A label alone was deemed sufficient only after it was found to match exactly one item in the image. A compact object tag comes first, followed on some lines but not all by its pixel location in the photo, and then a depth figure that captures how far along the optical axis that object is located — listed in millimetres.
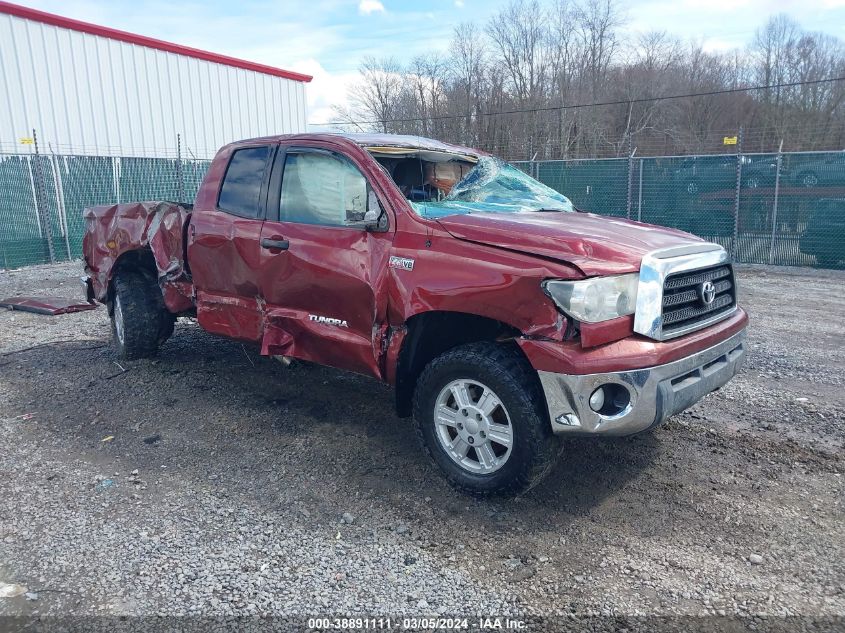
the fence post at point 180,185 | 16859
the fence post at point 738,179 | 12964
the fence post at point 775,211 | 12680
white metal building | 16125
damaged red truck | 3277
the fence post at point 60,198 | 14940
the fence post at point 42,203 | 14164
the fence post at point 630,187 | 14305
